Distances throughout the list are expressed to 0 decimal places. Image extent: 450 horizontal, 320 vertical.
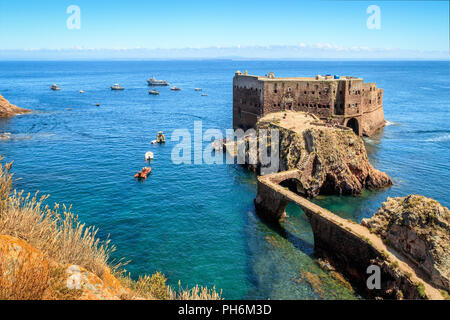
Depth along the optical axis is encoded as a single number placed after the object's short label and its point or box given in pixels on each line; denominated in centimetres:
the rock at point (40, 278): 1236
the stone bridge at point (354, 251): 2455
